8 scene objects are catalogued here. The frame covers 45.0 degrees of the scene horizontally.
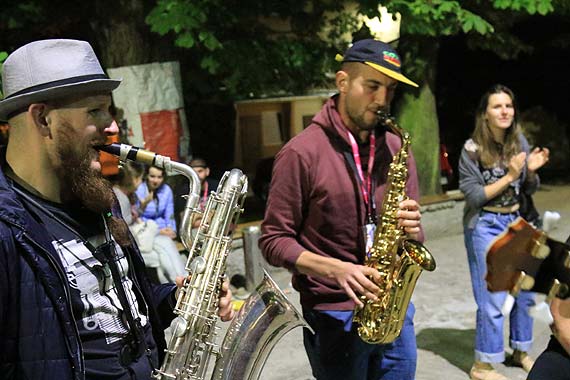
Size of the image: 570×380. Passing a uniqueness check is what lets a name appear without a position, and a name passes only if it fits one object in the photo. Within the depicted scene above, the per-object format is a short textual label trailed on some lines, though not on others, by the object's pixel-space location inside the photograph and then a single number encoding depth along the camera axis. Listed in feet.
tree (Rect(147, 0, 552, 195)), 24.26
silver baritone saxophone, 8.25
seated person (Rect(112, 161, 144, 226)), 19.80
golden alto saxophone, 10.28
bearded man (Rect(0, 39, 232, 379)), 6.28
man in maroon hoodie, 10.29
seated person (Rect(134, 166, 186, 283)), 20.93
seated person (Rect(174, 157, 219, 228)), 22.55
